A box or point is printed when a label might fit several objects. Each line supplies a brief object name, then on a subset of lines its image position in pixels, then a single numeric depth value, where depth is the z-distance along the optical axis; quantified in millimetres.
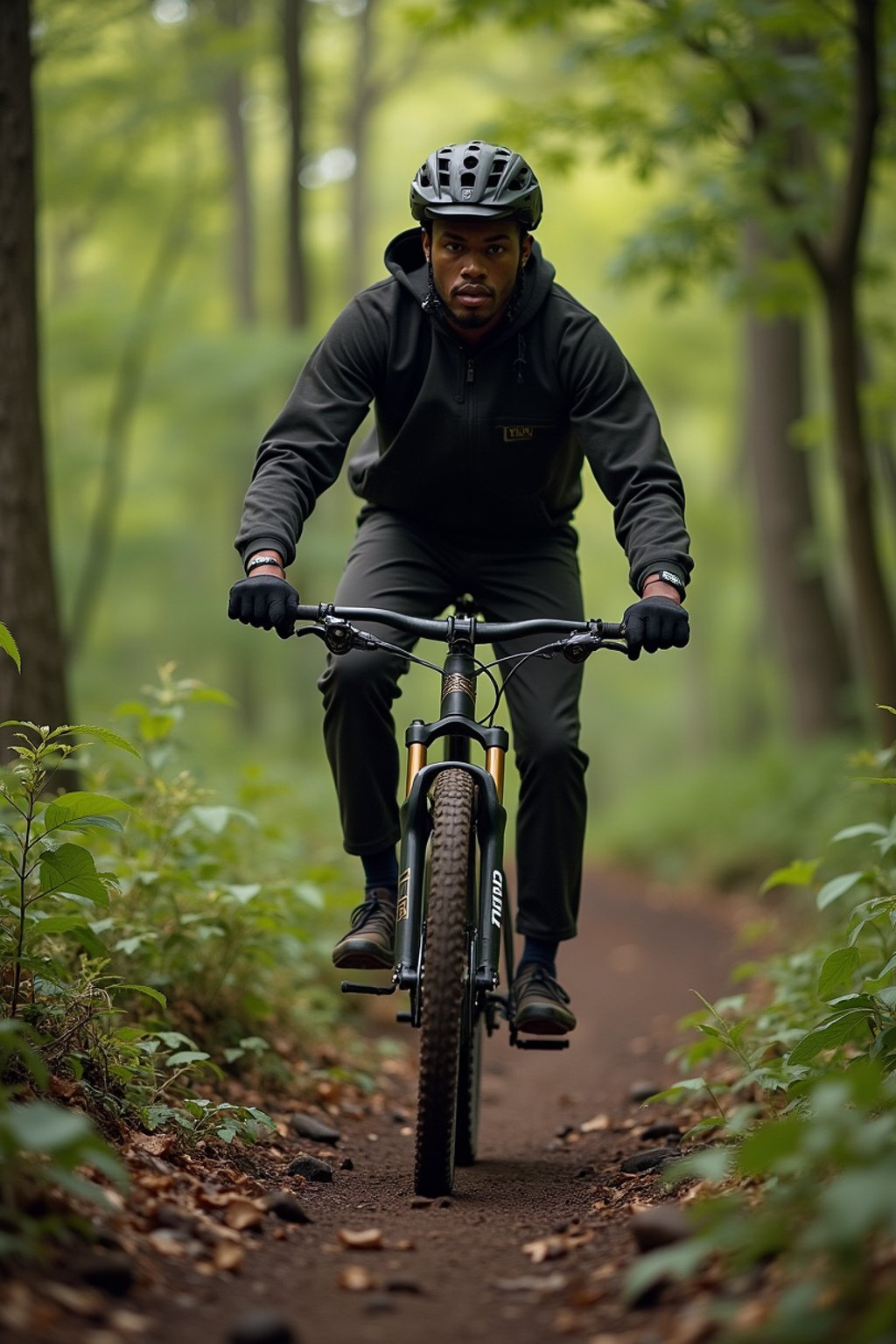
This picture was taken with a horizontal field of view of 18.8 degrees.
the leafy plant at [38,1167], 4277
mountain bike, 6719
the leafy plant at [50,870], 6723
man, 7941
